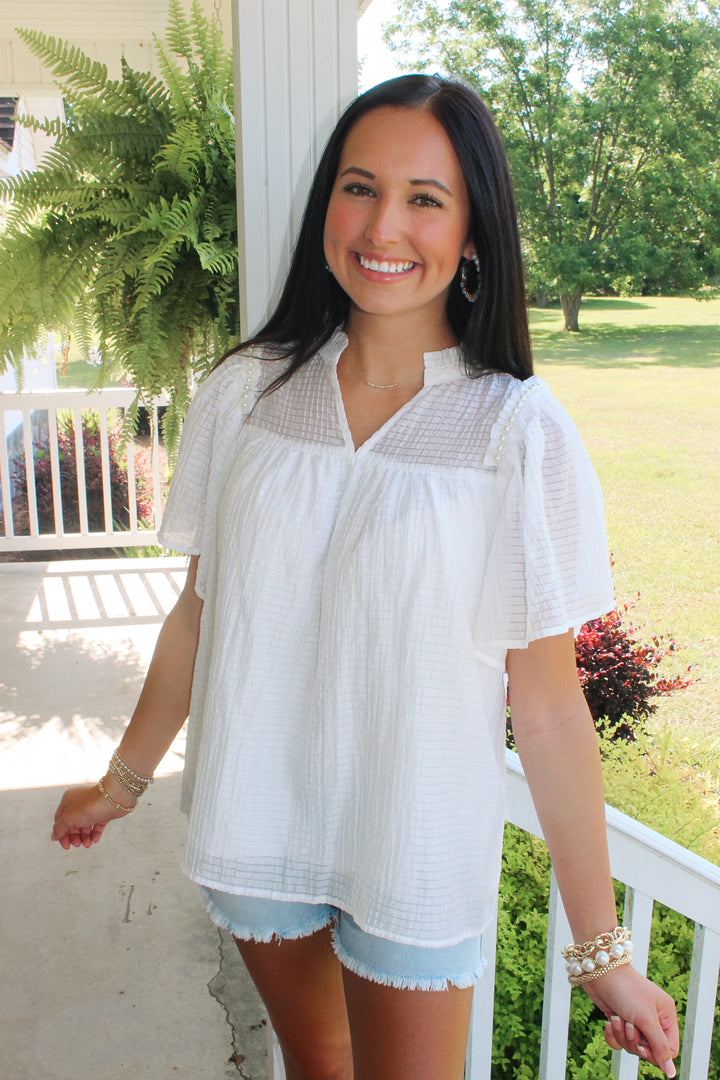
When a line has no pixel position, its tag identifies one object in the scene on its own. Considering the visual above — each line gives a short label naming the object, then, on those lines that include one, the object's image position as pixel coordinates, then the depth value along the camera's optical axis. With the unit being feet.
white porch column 3.76
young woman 2.99
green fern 3.98
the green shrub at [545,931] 6.11
